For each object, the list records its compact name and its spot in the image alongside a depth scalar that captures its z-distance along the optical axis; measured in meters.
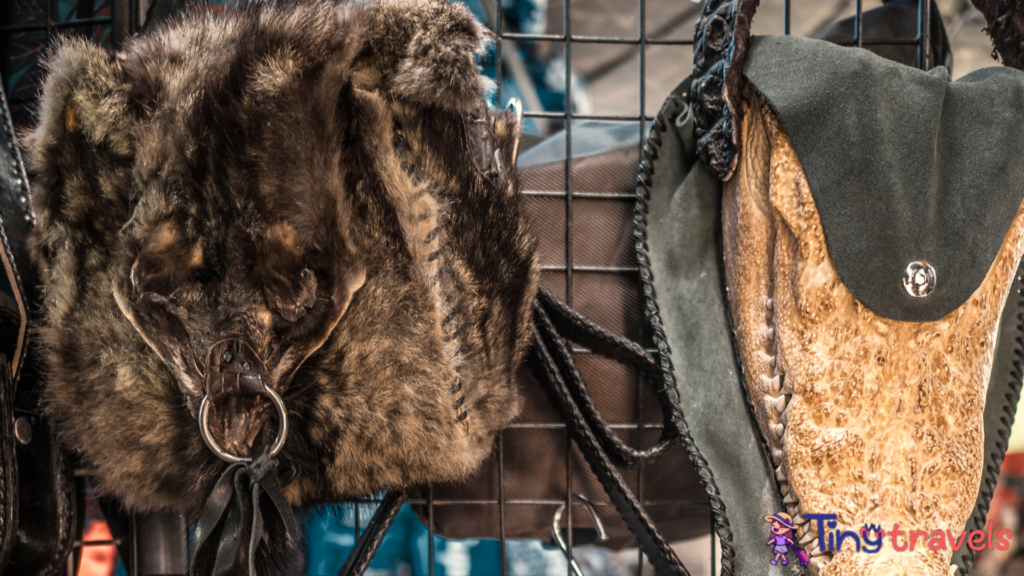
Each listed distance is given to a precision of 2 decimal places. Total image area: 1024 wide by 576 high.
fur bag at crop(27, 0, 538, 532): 0.58
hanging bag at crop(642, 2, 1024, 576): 0.63
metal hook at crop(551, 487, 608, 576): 0.81
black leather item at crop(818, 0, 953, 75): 0.87
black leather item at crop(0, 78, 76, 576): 0.67
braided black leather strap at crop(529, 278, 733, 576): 0.76
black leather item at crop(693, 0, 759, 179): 0.69
